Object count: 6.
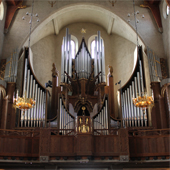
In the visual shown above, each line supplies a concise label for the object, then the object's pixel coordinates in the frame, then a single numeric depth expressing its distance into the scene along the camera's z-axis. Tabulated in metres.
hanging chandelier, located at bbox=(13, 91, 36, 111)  13.83
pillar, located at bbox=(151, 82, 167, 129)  15.74
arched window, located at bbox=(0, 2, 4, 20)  18.18
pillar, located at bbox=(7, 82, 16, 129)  16.02
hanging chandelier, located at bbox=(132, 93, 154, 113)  13.81
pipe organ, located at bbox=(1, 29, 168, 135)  15.43
